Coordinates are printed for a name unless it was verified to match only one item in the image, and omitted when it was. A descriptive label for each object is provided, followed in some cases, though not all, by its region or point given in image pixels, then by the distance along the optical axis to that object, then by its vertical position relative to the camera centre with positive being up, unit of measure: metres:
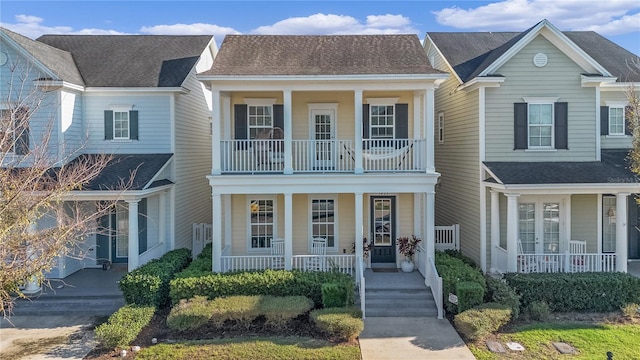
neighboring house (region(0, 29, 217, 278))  13.77 +1.89
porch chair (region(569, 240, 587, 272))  12.94 -2.40
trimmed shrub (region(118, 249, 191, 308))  11.55 -2.87
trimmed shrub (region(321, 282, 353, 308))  11.01 -3.00
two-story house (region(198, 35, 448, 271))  12.80 +0.84
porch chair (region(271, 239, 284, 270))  14.14 -2.28
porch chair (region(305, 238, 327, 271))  13.04 -2.56
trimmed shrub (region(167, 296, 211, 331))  10.35 -3.33
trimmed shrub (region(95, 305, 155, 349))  9.59 -3.37
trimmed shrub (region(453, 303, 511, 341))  9.92 -3.32
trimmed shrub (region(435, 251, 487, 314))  11.45 -2.69
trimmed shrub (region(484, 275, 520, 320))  10.79 -3.03
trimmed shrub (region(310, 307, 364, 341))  9.91 -3.34
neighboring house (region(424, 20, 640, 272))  13.31 +0.83
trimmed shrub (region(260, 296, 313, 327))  10.53 -3.20
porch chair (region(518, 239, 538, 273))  12.72 -2.61
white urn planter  13.77 -2.85
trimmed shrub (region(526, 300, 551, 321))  11.01 -3.42
